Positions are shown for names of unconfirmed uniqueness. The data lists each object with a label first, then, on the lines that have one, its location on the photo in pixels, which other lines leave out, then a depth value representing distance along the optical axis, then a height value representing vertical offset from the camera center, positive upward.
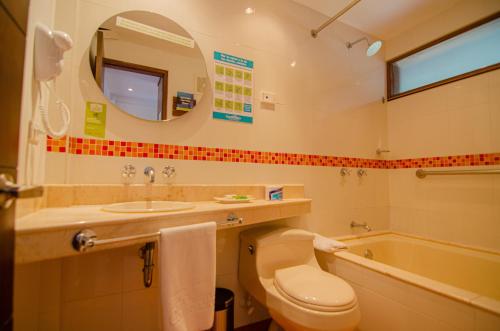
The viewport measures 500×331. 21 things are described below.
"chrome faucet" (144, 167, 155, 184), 1.19 -0.01
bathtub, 0.99 -0.65
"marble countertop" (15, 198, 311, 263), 0.57 -0.18
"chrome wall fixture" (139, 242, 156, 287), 1.01 -0.41
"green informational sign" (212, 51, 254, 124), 1.51 +0.60
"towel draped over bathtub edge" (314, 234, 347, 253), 1.54 -0.50
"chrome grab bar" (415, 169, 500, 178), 1.64 +0.03
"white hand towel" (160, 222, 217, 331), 0.83 -0.42
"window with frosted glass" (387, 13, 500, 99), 1.74 +1.05
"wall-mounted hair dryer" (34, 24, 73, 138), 0.81 +0.44
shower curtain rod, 1.57 +1.23
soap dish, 1.30 -0.16
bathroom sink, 0.95 -0.17
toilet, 1.01 -0.60
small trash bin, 1.20 -0.77
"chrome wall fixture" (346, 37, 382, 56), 1.83 +1.06
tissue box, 1.54 -0.13
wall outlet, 1.67 +0.59
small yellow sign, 1.16 +0.28
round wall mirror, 1.20 +0.62
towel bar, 0.63 -0.21
